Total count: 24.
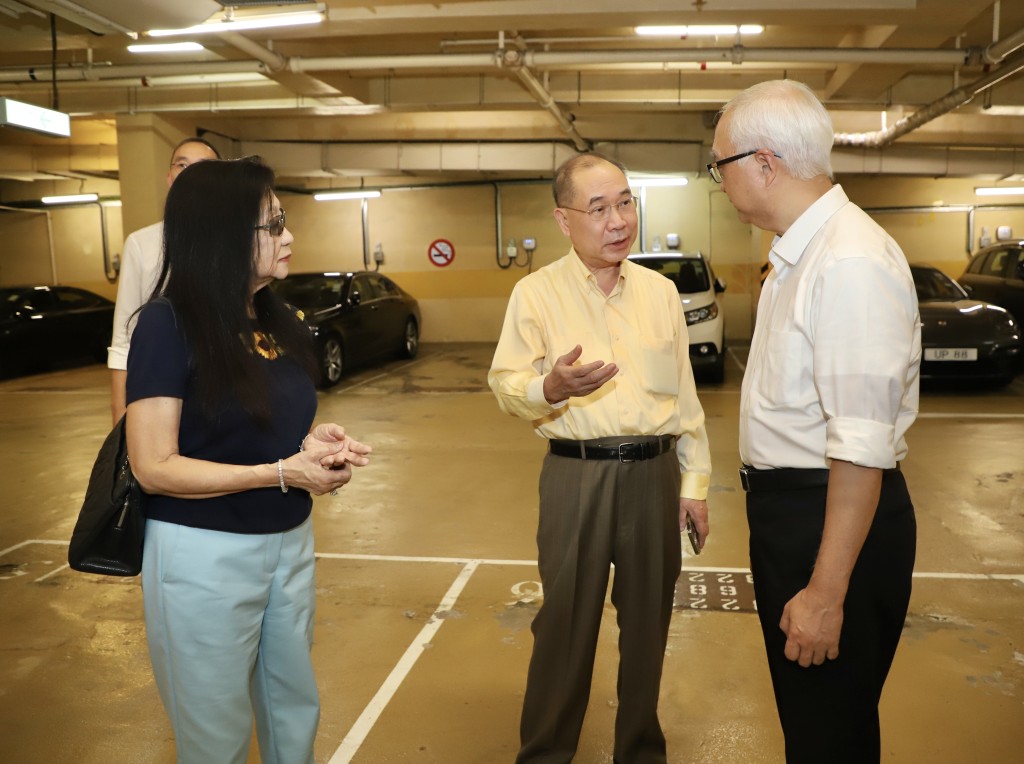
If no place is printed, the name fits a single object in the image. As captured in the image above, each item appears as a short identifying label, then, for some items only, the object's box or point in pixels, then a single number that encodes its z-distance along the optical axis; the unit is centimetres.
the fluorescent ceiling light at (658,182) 1425
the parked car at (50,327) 1144
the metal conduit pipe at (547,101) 841
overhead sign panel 653
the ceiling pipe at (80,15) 510
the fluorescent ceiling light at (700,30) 779
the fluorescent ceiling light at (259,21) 612
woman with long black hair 166
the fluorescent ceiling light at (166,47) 768
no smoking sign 1552
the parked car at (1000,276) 1018
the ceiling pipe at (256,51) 720
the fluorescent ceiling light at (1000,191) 1538
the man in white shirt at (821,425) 148
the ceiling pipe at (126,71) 824
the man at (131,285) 271
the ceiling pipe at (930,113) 768
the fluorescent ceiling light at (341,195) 1519
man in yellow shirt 232
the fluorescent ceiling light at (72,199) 1559
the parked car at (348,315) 1009
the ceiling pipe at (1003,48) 658
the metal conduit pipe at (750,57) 745
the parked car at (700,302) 948
